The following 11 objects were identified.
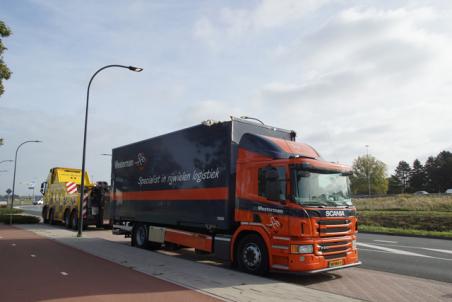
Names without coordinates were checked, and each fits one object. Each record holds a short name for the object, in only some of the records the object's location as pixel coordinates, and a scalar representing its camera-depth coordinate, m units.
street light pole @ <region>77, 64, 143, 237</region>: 17.36
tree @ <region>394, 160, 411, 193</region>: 133.12
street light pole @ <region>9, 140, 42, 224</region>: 34.72
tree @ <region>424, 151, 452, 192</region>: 106.44
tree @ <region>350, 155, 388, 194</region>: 91.31
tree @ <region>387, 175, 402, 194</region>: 130.25
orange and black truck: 8.59
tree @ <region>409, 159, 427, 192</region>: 116.62
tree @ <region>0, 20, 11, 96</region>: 12.63
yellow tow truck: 20.95
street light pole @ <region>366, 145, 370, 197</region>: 89.59
